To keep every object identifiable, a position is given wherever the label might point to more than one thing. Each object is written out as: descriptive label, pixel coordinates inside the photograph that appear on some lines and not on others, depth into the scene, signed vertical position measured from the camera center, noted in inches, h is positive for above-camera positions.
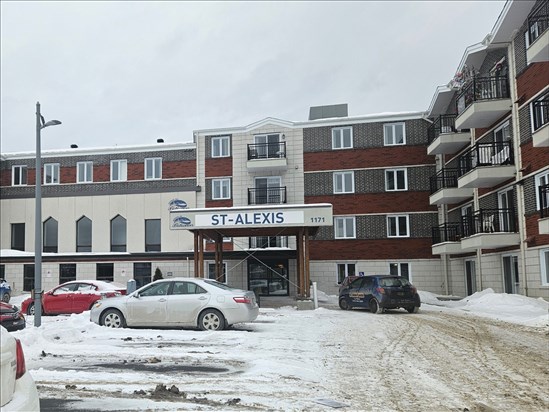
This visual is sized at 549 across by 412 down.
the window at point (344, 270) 1334.9 -32.3
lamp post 599.2 +40.5
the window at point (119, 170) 1478.8 +246.6
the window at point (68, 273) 1382.9 -20.6
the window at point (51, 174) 1508.4 +246.2
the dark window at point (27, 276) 1387.8 -25.3
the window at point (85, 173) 1498.5 +244.8
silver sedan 564.1 -46.1
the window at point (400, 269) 1320.1 -32.6
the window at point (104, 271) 1375.5 -17.8
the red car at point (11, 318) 572.4 -53.1
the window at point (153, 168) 1460.4 +246.4
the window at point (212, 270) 1358.3 -23.2
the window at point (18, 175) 1523.1 +247.2
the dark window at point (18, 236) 1496.1 +81.0
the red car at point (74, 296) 796.6 -45.4
